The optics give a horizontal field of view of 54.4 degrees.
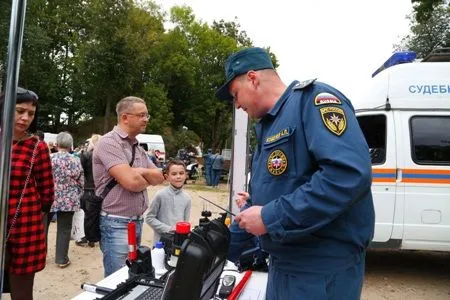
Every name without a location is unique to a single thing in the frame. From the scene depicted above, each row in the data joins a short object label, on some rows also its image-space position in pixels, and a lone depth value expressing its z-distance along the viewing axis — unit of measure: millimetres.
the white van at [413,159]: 5625
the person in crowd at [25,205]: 2693
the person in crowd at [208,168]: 18509
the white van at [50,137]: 19234
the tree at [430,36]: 18172
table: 2168
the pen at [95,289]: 2133
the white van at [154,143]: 23344
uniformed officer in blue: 1445
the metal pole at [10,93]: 1196
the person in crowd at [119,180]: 3000
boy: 3740
